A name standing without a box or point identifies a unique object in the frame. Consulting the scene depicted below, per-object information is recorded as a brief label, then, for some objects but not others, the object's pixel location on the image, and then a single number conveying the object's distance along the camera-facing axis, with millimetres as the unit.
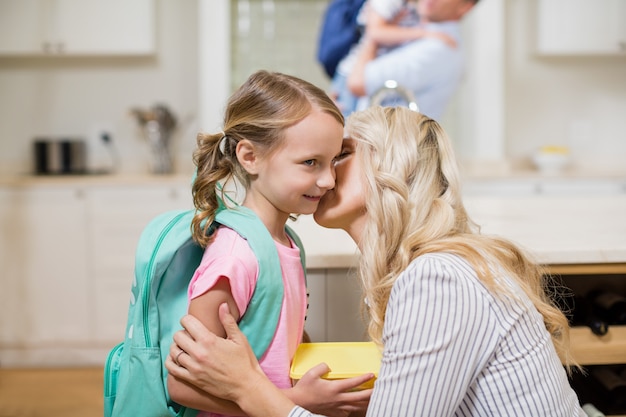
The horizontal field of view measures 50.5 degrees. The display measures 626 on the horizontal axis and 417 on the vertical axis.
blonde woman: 957
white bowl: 4266
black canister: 4098
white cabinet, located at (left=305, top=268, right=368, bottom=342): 1434
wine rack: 1373
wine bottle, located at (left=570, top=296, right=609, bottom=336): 1411
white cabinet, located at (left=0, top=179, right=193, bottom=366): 3688
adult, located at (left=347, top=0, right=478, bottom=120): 3920
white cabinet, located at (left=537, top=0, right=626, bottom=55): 4145
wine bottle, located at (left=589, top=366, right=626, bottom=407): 1463
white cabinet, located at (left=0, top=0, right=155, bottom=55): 3920
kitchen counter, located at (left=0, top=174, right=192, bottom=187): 3650
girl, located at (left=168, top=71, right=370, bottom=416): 1087
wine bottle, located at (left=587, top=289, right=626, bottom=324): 1506
